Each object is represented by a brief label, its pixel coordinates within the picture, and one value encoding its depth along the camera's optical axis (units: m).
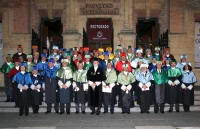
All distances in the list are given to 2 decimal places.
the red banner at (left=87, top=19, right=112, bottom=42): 14.34
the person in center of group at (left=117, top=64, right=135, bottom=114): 8.89
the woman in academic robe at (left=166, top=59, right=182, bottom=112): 9.20
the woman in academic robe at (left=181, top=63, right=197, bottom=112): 9.22
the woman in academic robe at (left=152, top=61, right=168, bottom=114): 9.02
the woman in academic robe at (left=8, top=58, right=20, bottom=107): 9.03
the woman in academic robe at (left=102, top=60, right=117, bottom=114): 8.91
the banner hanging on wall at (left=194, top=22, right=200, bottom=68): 14.45
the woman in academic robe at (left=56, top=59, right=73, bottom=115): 8.84
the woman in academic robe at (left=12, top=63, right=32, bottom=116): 8.76
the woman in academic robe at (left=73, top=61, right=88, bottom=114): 8.96
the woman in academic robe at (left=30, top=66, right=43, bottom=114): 8.92
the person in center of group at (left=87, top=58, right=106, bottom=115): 8.85
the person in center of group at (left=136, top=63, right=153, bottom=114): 8.91
